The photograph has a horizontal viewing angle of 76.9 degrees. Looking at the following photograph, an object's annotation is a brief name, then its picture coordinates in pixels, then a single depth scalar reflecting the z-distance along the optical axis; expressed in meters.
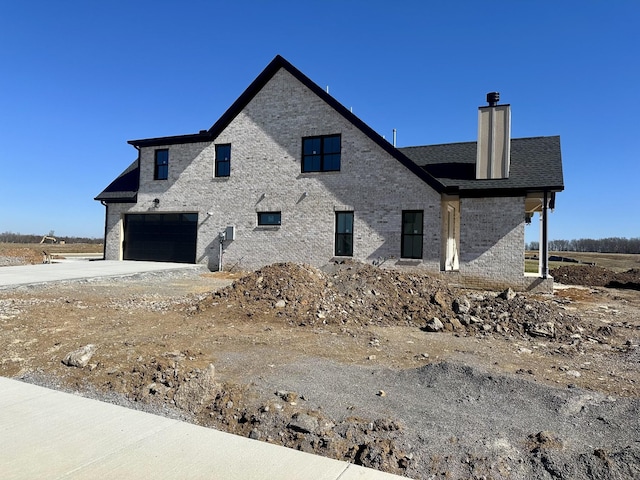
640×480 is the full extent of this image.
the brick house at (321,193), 15.59
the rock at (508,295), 10.77
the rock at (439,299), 9.65
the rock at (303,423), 3.79
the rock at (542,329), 7.93
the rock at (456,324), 8.53
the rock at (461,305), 9.18
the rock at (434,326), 8.41
